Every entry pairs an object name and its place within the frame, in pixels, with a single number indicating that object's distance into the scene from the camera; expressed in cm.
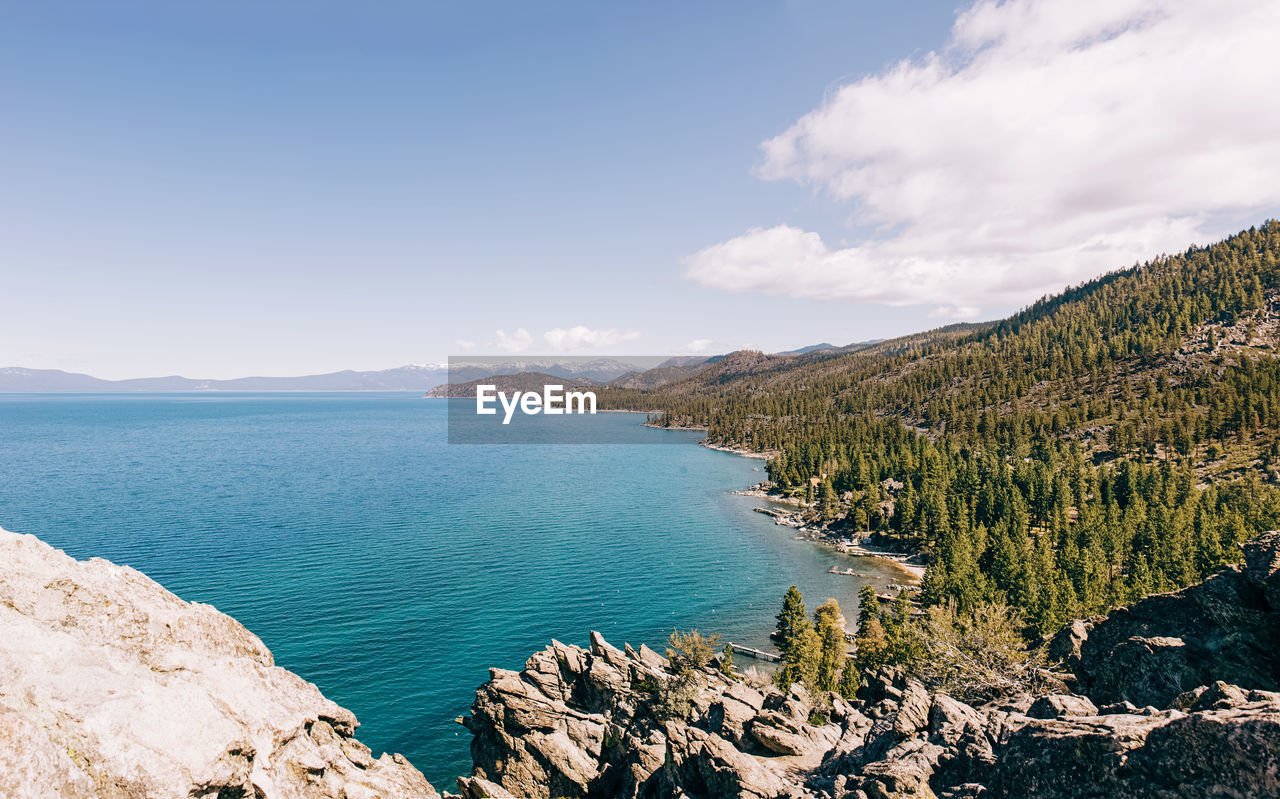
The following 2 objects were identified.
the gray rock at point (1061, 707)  2166
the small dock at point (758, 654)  6854
